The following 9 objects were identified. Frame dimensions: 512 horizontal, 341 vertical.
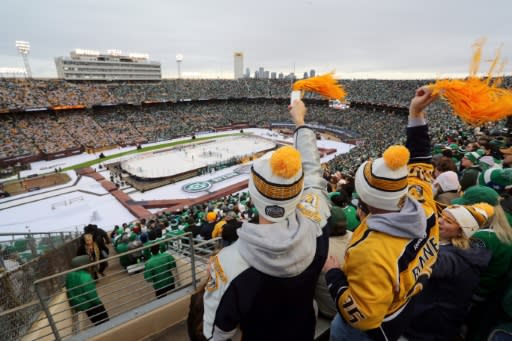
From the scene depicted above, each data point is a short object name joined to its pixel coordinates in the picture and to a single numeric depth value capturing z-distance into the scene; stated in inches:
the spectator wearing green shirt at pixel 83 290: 132.1
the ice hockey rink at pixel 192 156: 936.9
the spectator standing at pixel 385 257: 54.0
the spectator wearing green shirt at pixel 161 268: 144.2
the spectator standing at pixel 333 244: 87.7
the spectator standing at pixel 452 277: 73.7
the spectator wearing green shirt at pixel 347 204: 132.8
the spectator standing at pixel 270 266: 47.3
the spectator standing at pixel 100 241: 257.0
